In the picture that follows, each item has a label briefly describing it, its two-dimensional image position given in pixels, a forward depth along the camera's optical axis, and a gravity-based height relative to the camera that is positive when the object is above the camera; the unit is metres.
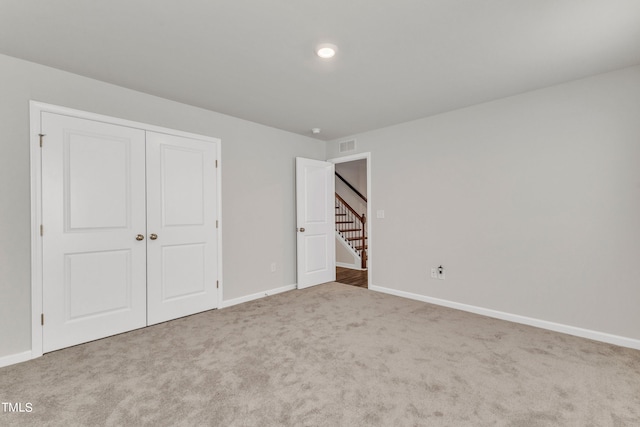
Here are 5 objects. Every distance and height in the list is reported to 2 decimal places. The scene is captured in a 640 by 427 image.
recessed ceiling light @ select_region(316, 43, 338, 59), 2.18 +1.26
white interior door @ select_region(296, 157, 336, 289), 4.52 -0.14
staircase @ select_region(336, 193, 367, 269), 6.23 -0.38
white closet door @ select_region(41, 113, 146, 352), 2.51 -0.14
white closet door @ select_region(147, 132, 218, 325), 3.11 -0.14
